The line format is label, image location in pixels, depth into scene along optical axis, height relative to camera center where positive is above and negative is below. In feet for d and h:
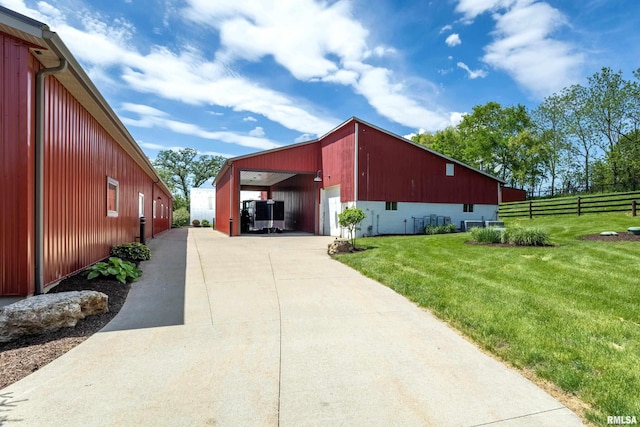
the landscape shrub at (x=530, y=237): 28.86 -2.38
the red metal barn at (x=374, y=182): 52.85 +5.28
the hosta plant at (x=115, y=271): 19.13 -3.49
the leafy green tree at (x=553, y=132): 113.50 +27.87
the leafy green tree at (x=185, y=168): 168.55 +23.25
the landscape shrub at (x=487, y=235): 31.39 -2.39
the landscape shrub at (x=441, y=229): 53.47 -2.99
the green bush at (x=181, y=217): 117.70 -1.85
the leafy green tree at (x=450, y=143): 130.62 +27.77
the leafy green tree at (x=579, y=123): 106.83 +29.18
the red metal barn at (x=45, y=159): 14.20 +2.81
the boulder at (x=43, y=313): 11.40 -3.72
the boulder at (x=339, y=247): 31.53 -3.50
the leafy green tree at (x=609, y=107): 98.22 +31.84
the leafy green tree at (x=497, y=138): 119.96 +27.16
